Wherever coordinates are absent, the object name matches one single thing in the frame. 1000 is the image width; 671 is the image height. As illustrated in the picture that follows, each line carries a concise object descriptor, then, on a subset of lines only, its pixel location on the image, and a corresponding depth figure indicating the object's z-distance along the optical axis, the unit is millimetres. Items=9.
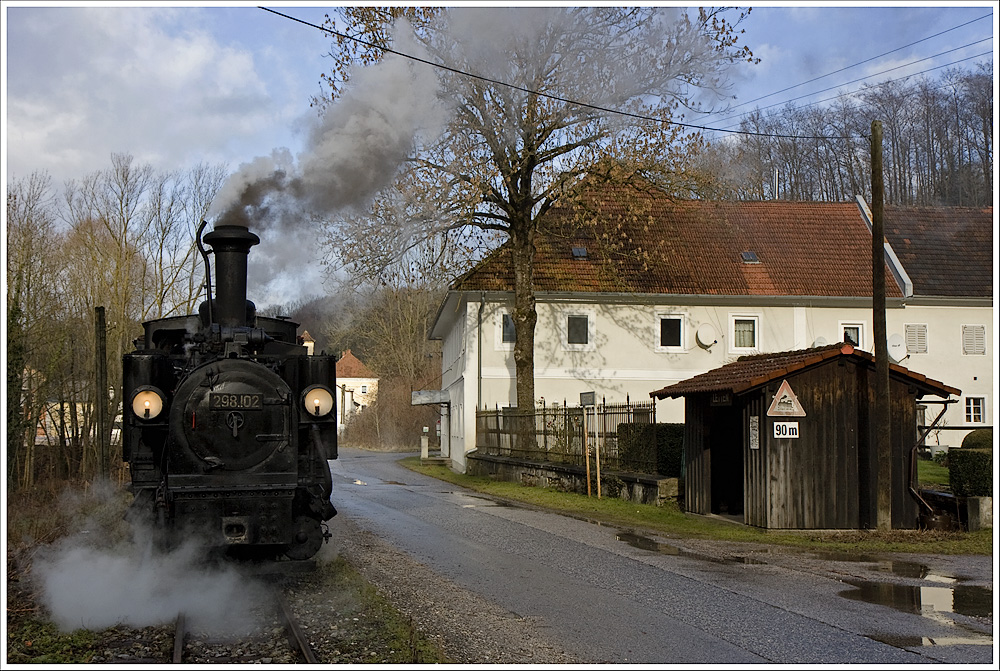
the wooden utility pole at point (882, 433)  13969
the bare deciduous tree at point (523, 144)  16312
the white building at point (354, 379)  73812
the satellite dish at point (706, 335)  29641
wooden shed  14016
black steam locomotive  8750
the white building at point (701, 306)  29281
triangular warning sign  13812
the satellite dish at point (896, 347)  27891
